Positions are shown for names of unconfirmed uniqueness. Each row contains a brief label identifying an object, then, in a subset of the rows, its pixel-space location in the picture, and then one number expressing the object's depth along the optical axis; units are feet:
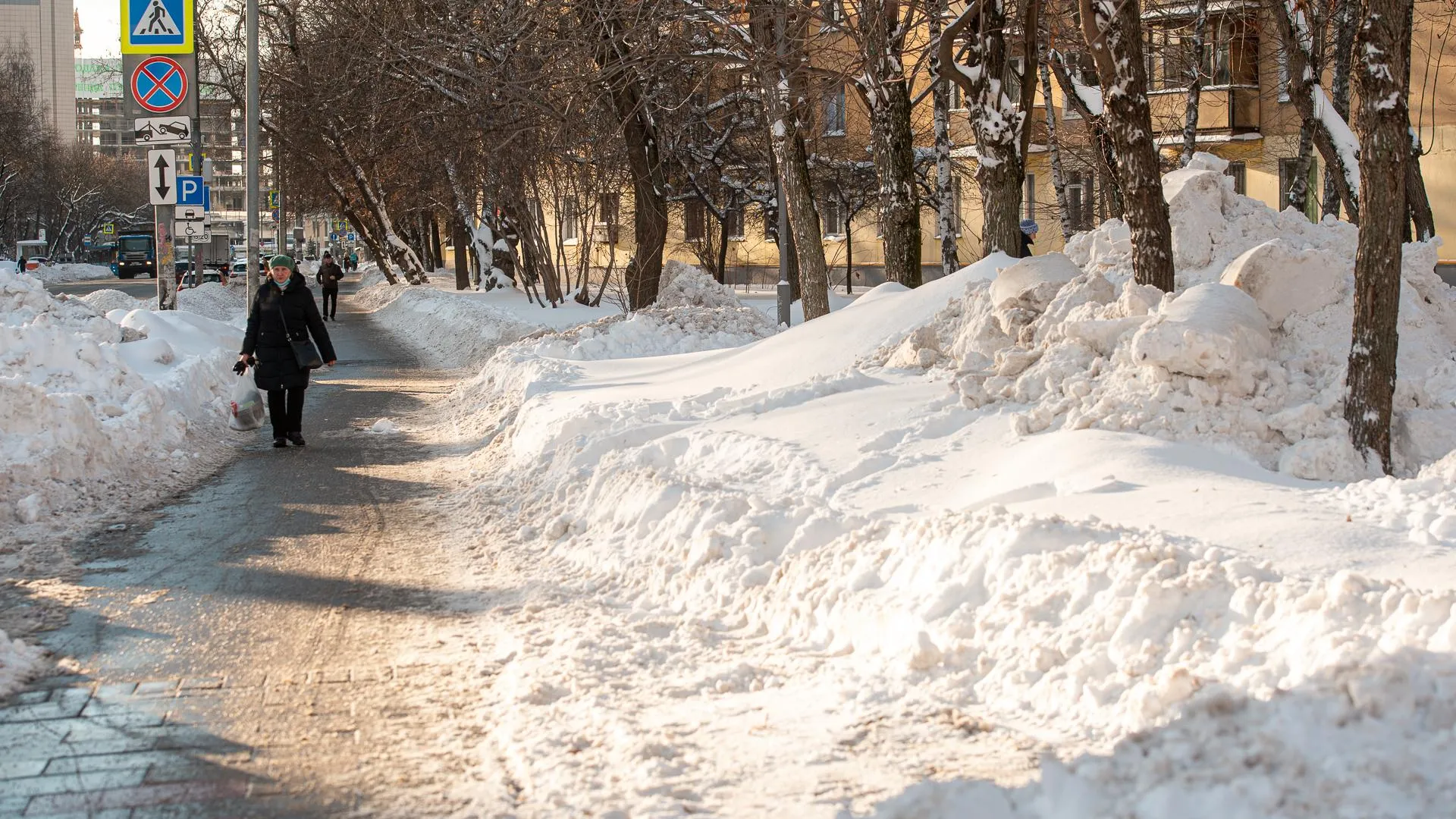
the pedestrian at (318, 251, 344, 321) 119.24
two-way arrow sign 59.06
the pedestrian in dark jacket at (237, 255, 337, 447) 40.93
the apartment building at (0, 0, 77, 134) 537.65
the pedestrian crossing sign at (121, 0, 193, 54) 57.21
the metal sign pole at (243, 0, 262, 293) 60.18
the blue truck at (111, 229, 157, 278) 253.44
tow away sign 58.34
